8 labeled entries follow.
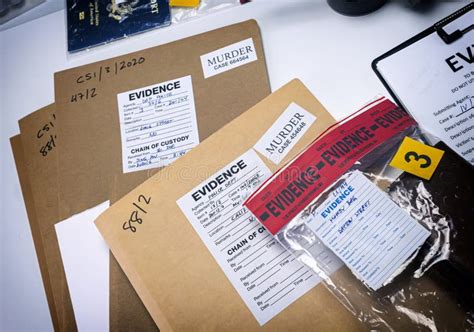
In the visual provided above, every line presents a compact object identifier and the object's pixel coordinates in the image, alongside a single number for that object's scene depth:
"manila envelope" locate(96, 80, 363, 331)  0.52
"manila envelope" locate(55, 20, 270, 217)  0.66
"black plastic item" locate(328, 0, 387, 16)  0.65
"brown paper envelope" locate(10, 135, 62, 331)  0.65
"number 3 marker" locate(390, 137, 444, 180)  0.52
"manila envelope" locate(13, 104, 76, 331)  0.64
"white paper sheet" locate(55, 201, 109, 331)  0.60
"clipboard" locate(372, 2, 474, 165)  0.58
